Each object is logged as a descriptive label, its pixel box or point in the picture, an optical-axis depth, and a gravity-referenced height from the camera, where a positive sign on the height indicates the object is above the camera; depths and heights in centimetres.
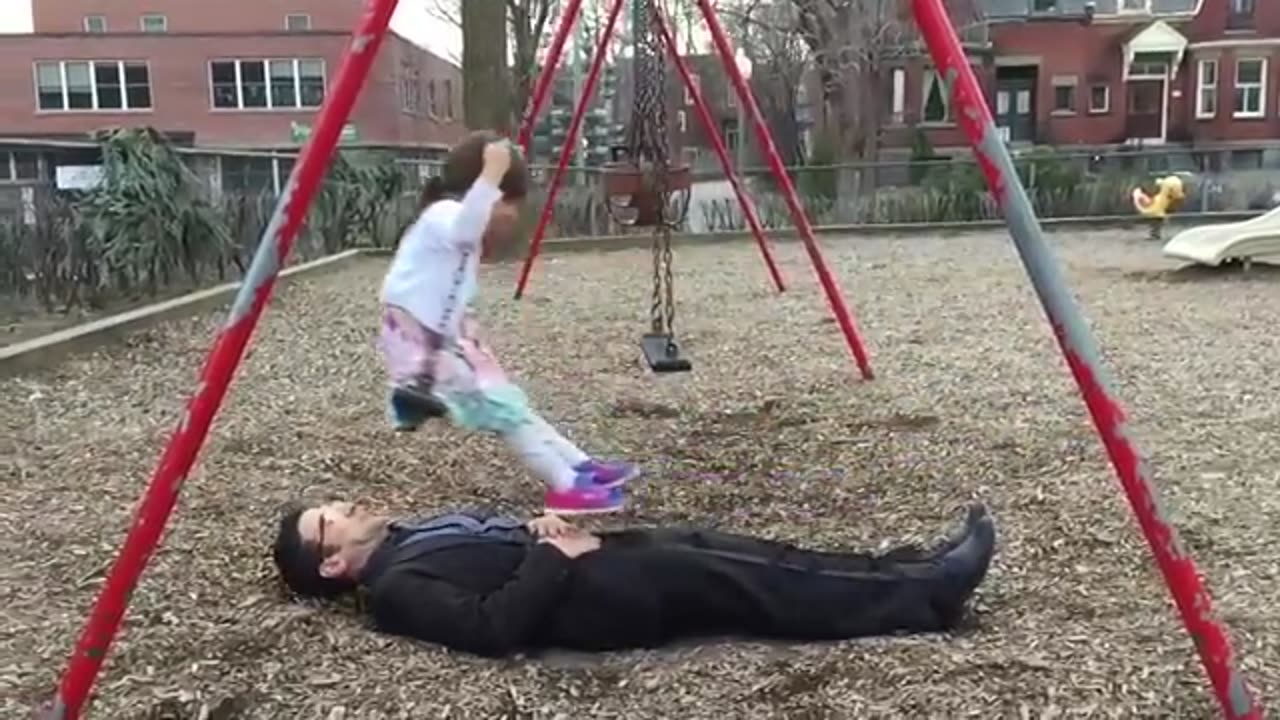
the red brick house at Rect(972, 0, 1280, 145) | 3550 +205
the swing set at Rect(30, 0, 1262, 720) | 218 -38
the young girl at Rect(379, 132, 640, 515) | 318 -45
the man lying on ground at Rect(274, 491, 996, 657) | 268 -91
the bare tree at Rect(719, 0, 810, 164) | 2961 +239
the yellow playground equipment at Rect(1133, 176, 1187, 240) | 1544 -68
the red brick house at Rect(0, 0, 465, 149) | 4222 +248
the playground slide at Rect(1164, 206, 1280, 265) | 1080 -83
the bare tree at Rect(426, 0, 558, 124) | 2723 +272
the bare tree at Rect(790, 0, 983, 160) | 2584 +197
